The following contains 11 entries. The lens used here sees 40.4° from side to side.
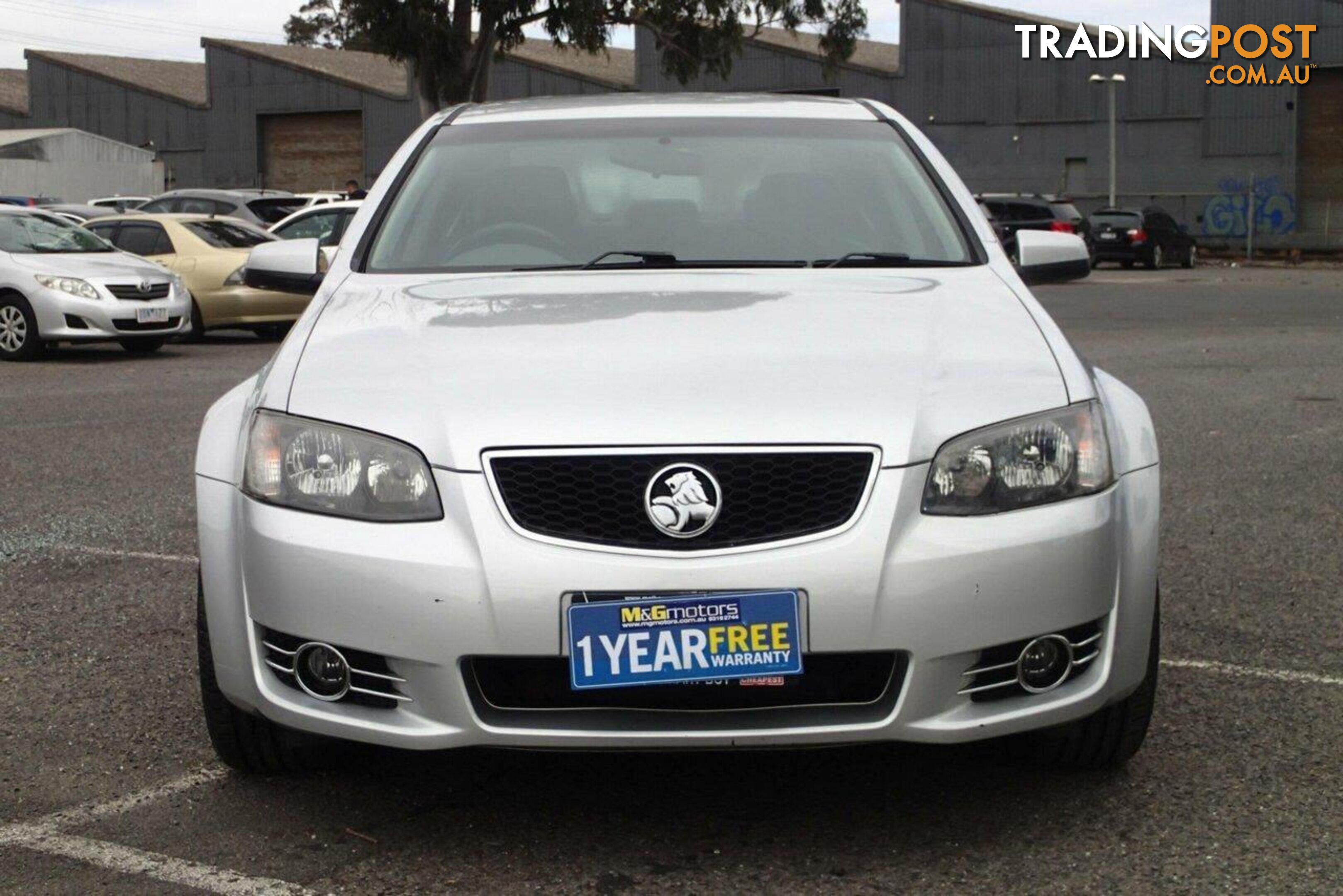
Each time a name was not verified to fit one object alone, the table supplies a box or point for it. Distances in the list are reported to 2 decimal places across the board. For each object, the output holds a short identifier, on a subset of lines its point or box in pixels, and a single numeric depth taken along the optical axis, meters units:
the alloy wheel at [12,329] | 16.12
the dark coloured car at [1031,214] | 36.31
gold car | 17.84
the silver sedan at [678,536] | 3.14
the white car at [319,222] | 19.55
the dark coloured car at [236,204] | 24.89
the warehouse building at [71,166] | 50.59
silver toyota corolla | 15.92
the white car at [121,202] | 30.25
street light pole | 47.94
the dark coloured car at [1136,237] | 39.09
